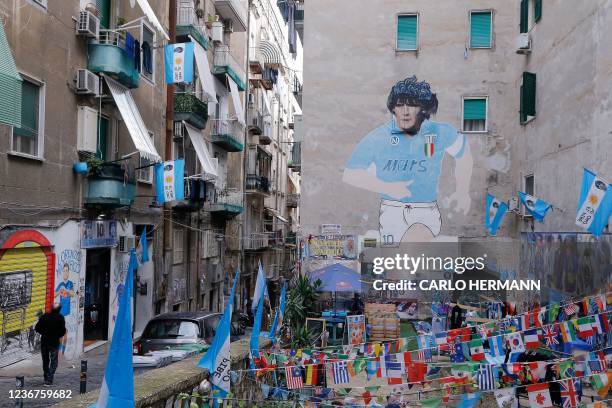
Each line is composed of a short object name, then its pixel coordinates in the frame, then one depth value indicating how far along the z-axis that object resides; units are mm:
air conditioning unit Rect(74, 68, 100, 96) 17625
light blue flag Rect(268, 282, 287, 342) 10555
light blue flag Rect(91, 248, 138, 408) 4348
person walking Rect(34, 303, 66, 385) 13172
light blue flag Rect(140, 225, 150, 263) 21516
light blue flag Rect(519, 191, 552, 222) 17953
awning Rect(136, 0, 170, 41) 19500
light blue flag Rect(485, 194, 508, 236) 22219
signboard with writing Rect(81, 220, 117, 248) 18269
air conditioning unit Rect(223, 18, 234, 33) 34319
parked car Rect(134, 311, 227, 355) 13652
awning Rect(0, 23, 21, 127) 9258
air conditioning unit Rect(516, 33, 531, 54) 21047
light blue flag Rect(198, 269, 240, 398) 6595
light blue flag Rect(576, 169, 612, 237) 12117
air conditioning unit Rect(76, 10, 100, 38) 17734
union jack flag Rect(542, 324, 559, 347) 12023
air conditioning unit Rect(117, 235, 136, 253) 20594
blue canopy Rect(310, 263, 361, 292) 21031
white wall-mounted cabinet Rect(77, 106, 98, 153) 17984
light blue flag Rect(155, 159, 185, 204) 22000
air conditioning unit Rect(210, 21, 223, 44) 31203
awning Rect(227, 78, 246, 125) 30250
